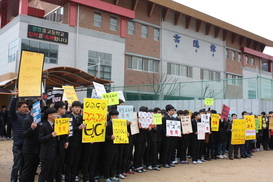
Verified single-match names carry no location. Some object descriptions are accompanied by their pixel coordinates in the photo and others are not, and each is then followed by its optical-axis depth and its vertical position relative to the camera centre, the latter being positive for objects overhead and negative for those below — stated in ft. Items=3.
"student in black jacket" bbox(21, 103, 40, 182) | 19.15 -2.84
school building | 69.56 +22.25
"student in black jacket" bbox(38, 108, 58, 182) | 18.24 -2.32
